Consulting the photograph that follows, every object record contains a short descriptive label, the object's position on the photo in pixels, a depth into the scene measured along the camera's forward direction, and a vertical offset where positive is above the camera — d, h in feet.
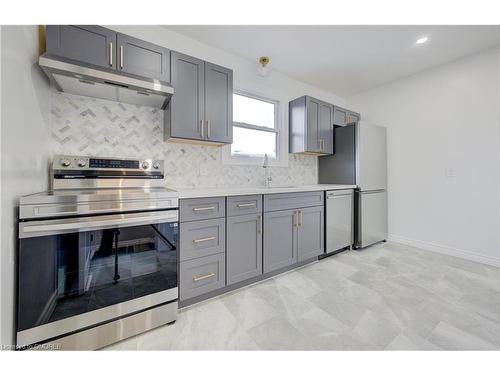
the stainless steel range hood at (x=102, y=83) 4.59 +2.67
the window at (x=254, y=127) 9.23 +2.90
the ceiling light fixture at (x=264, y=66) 8.98 +5.42
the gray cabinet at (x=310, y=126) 10.02 +3.18
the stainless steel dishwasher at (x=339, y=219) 9.04 -1.33
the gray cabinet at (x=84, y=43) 4.72 +3.46
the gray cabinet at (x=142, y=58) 5.44 +3.61
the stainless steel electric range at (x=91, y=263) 3.66 -1.49
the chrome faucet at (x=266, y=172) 9.20 +0.80
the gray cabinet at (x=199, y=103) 6.40 +2.83
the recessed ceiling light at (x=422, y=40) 7.84 +5.71
